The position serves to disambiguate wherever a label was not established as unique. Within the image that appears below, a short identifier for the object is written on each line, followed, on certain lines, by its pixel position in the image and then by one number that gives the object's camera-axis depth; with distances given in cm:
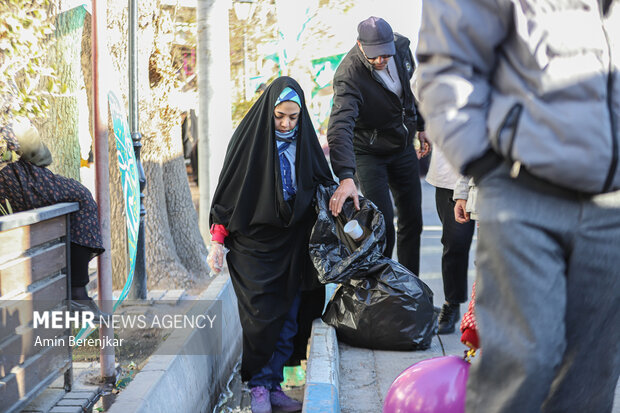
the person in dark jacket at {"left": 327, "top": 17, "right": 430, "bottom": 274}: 474
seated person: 397
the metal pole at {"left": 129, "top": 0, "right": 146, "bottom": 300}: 514
